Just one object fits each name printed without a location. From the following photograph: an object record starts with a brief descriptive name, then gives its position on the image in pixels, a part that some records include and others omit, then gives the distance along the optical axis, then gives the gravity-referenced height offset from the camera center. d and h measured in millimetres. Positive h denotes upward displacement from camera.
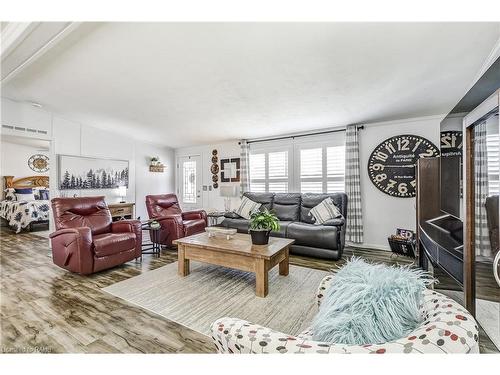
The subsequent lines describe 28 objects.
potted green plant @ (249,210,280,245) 2684 -466
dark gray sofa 3451 -623
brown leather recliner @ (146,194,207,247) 3957 -561
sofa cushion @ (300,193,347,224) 4043 -281
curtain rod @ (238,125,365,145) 4323 +1049
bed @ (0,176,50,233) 5445 -574
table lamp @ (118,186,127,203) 5348 -78
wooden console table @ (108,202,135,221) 5092 -512
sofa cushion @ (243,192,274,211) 4672 -236
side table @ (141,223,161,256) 3693 -869
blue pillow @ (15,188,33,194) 6319 -74
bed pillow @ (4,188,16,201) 6156 -152
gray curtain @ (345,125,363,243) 4172 -17
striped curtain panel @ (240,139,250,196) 5441 +483
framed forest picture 4594 +325
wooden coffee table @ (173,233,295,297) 2391 -752
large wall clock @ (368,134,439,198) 3766 +401
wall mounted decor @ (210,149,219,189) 6035 +464
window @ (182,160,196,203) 6578 +173
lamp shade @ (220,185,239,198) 5094 -90
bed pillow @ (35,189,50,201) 6468 -192
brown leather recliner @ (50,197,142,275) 2785 -637
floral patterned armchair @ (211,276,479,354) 651 -454
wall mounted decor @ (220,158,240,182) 5711 +420
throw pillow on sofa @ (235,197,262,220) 4633 -422
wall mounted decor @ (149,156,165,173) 6211 +597
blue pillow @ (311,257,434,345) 771 -431
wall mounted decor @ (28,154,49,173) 6840 +751
